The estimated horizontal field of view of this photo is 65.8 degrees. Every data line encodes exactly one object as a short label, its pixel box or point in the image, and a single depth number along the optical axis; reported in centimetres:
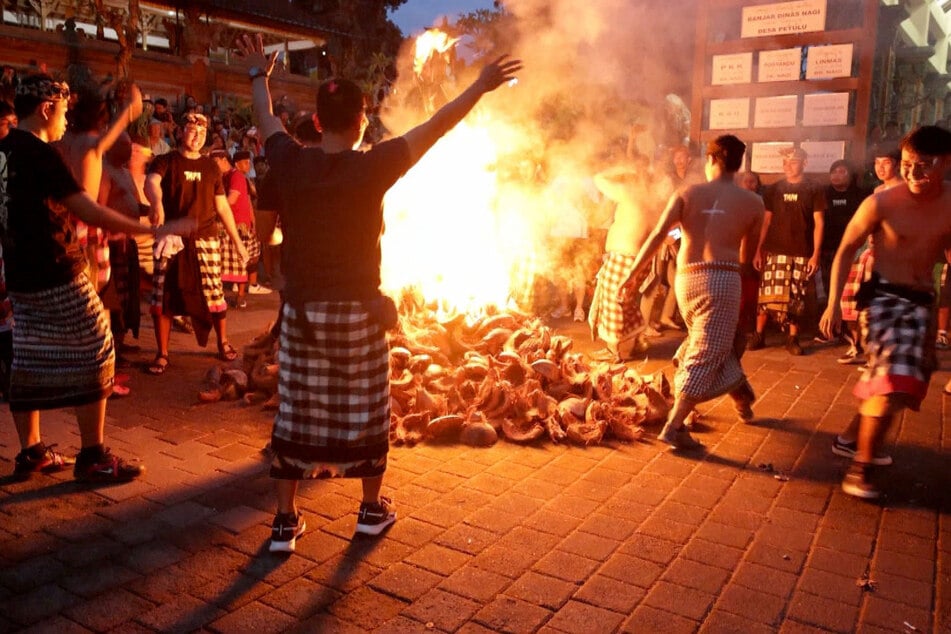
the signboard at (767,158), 1013
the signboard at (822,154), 977
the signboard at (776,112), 997
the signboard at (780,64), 988
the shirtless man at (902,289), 398
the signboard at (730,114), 1034
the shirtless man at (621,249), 719
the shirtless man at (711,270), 487
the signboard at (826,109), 967
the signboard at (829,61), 958
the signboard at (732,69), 1020
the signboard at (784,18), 967
